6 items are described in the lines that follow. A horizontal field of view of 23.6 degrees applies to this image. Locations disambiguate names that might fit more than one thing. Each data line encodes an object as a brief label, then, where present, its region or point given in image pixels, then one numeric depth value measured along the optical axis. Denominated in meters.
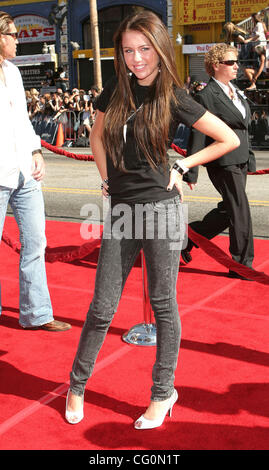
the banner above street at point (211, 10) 32.48
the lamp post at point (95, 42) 29.31
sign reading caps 41.12
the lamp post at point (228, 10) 24.03
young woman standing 2.92
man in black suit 5.74
